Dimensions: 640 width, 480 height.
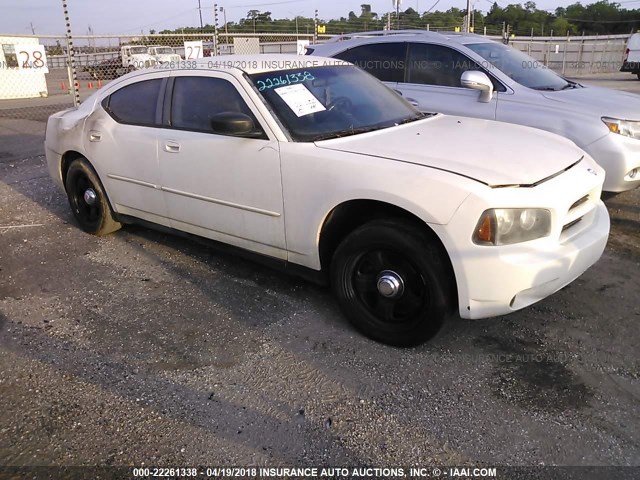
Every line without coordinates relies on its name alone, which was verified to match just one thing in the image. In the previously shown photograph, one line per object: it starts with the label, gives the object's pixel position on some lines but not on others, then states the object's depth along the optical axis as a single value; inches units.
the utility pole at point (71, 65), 425.7
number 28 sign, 688.4
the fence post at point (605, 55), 1186.0
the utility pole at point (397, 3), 621.1
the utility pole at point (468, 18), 678.3
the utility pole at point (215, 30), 479.7
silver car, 193.3
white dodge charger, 110.1
